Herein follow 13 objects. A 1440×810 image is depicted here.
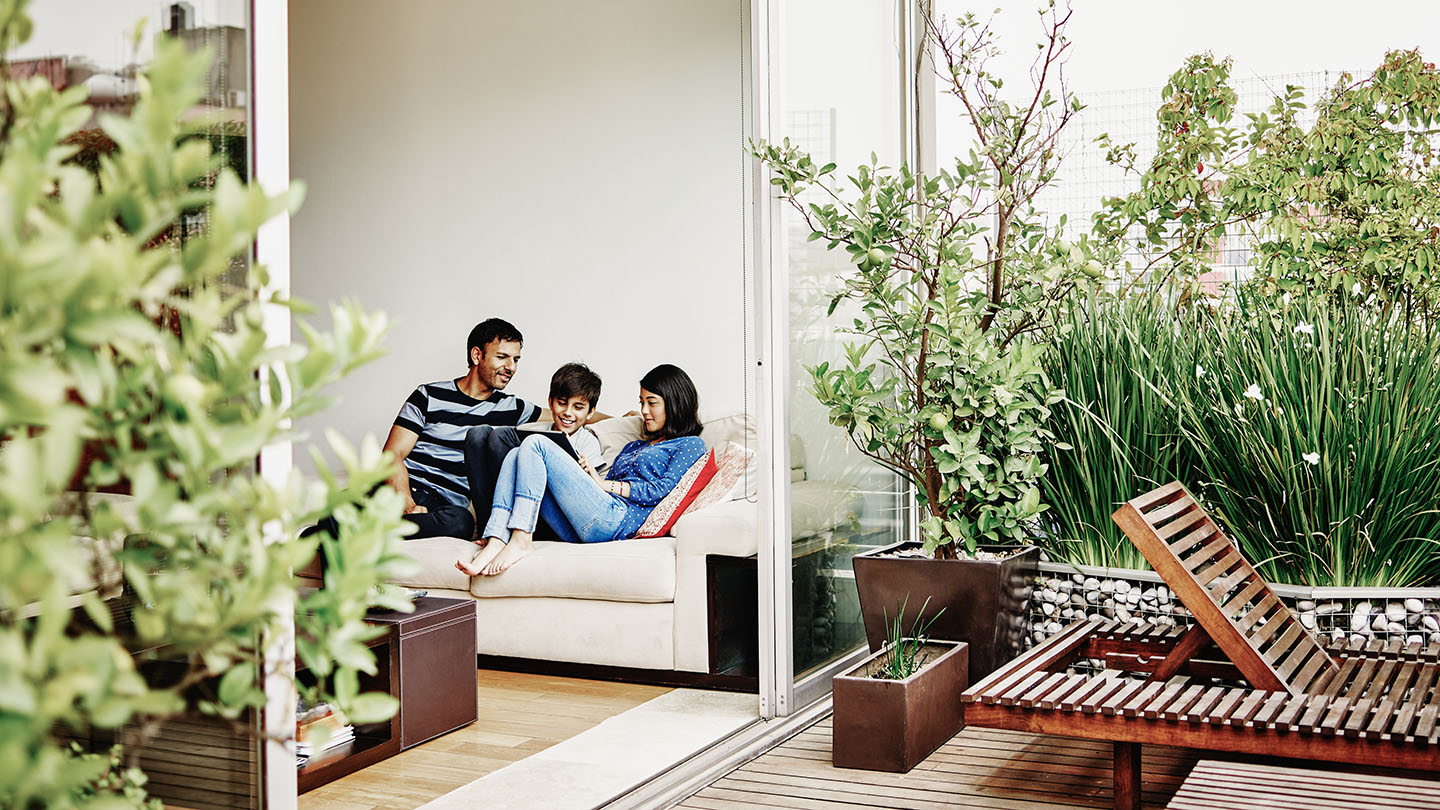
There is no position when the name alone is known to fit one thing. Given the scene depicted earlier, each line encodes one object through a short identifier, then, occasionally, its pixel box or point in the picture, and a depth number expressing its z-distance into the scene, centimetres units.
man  514
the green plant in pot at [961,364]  369
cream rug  302
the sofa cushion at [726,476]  447
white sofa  408
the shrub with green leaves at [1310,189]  483
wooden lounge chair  253
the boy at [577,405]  500
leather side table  343
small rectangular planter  313
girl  447
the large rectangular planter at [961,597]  363
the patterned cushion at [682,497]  455
